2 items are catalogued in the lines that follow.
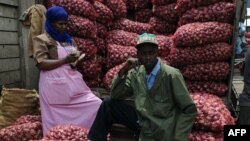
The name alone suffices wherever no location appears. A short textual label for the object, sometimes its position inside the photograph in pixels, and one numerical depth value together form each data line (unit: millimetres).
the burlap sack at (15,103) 4371
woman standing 3943
